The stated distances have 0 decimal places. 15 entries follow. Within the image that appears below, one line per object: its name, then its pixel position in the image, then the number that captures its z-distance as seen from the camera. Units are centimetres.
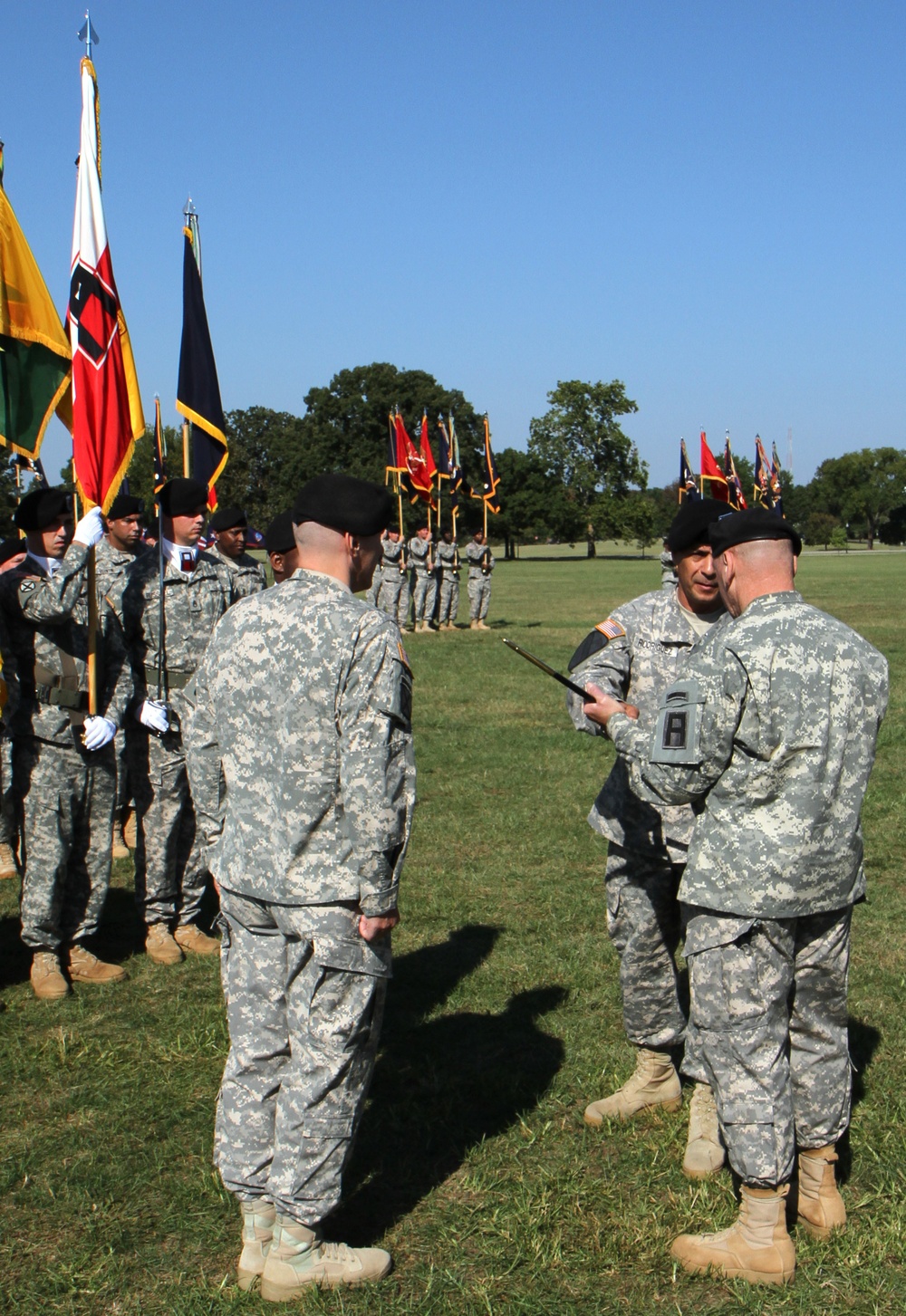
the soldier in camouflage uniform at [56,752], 574
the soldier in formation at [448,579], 2538
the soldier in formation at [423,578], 2491
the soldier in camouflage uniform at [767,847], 328
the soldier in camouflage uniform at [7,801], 654
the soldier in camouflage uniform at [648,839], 436
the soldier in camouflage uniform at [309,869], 328
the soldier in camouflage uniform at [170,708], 627
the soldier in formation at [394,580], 2441
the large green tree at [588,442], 9081
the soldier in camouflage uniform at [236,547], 830
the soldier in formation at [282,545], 615
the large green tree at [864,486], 12414
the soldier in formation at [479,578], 2536
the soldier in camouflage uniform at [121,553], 793
